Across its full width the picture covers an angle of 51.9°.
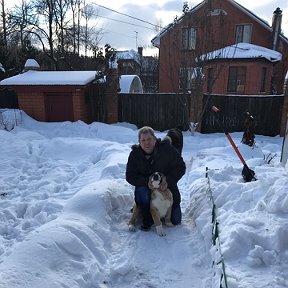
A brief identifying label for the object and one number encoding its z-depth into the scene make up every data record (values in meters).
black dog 5.35
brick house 11.98
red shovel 4.60
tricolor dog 3.69
